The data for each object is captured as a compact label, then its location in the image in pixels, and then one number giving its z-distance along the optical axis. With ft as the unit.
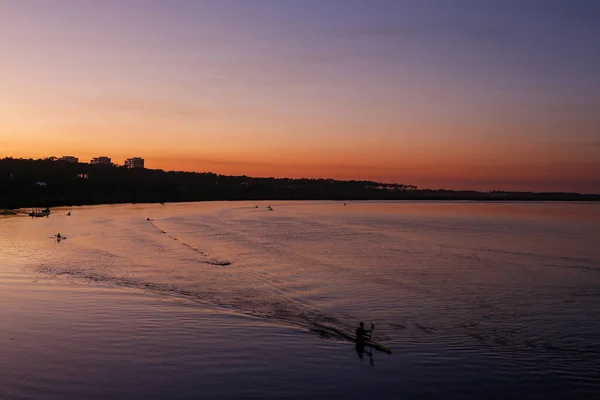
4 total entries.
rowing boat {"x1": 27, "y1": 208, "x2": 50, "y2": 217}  341.31
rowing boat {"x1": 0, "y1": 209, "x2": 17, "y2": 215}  368.19
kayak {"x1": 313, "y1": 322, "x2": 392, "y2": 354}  70.44
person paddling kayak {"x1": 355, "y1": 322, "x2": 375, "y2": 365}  69.51
